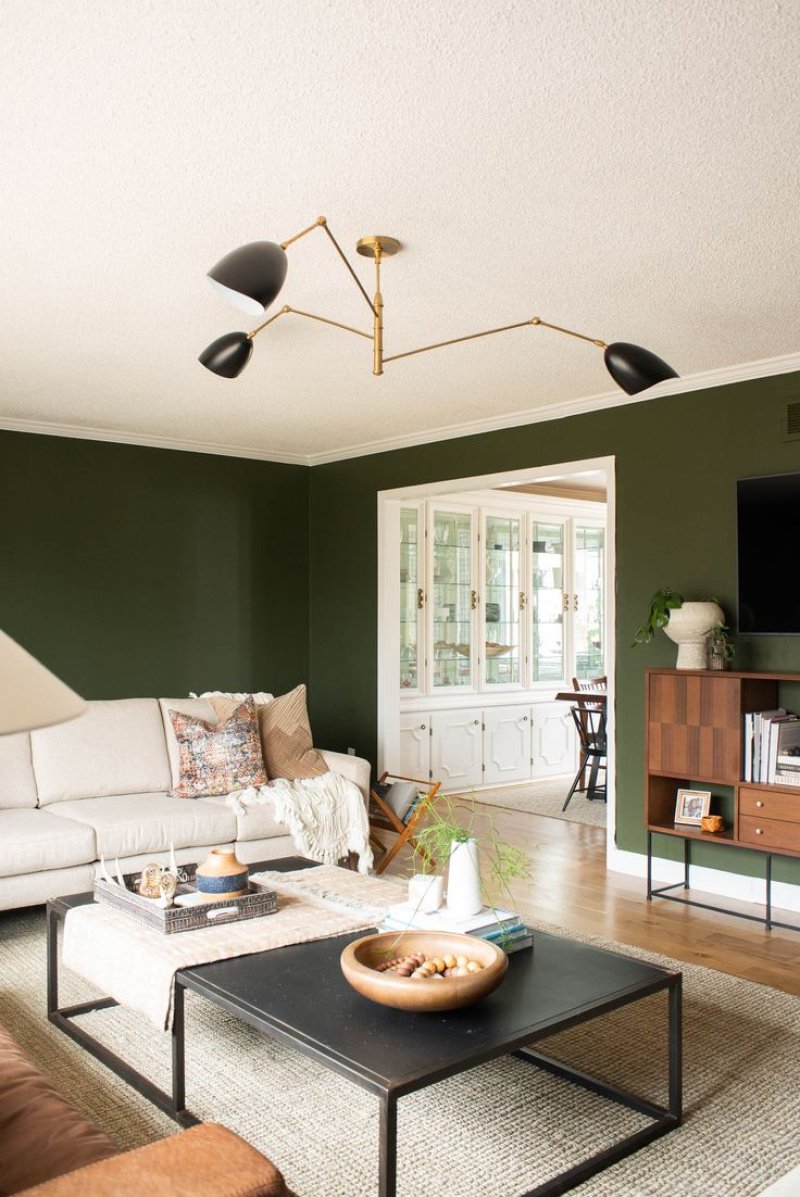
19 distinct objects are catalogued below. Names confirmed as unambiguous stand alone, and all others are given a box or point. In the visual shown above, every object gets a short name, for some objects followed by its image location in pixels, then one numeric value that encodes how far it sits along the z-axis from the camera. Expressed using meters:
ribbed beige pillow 4.97
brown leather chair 1.28
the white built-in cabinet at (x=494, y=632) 7.43
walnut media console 4.20
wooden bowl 2.18
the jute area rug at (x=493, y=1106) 2.29
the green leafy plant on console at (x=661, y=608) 4.67
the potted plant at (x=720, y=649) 4.56
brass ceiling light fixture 2.38
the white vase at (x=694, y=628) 4.57
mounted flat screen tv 4.37
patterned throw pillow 4.70
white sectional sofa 3.94
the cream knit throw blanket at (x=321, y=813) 4.62
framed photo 4.65
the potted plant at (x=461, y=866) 2.66
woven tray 2.85
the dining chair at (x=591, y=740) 6.85
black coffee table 2.01
